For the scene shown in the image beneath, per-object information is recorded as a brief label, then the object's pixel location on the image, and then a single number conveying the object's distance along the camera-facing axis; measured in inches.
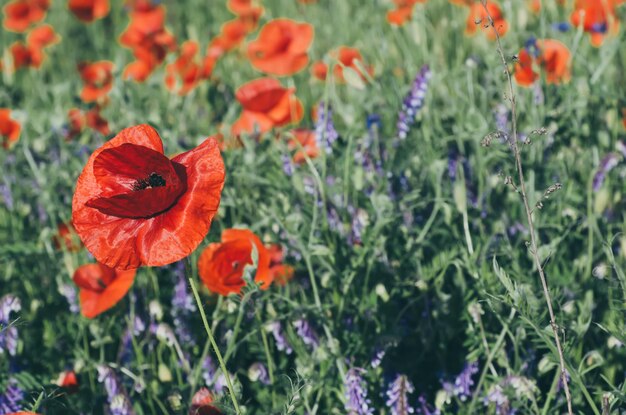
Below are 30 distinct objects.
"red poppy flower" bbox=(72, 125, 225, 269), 49.1
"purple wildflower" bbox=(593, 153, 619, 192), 77.0
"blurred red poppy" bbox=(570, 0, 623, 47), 107.1
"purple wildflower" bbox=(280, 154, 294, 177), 84.2
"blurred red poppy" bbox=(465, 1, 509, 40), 115.8
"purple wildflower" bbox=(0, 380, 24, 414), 68.2
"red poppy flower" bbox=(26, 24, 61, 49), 145.6
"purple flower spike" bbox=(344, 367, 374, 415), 62.3
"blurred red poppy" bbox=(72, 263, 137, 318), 70.6
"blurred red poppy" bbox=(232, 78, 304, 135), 93.3
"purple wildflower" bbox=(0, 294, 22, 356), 67.0
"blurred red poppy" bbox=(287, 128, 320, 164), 92.2
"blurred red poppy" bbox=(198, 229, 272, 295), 65.6
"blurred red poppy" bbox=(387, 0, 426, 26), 122.9
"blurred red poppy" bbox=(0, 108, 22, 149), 110.2
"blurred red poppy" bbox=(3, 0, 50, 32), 156.9
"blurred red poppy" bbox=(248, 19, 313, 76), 106.1
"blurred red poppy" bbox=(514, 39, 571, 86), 94.1
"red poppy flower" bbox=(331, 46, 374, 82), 105.8
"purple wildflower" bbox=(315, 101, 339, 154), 84.5
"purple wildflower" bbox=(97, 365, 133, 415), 63.9
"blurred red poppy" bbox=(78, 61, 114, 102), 121.3
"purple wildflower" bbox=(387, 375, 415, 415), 60.7
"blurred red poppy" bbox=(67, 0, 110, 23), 159.9
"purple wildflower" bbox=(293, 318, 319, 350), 66.9
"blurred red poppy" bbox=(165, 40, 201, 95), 110.8
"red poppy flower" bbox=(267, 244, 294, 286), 74.5
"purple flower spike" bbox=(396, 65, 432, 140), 82.5
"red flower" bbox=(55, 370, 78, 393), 68.8
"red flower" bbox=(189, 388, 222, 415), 60.9
